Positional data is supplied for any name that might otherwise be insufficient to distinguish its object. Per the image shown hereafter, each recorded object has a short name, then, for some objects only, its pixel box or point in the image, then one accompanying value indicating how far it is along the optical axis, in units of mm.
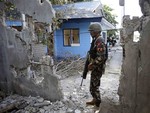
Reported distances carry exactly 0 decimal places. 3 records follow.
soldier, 2470
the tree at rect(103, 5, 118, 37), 12855
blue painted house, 6955
